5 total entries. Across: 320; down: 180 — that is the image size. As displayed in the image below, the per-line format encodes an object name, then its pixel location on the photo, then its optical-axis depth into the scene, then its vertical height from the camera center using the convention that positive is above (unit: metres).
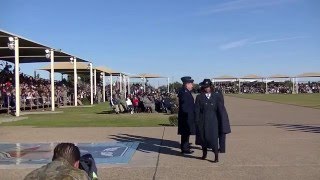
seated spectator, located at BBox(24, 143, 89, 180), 3.56 -0.53
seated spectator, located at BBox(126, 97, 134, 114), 26.07 -0.69
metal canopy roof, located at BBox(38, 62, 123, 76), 40.93 +2.05
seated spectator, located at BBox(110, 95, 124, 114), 26.14 -0.73
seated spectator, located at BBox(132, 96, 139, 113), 26.68 -0.57
